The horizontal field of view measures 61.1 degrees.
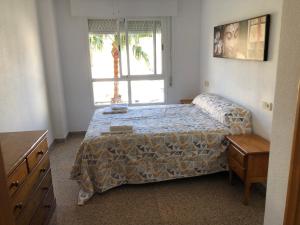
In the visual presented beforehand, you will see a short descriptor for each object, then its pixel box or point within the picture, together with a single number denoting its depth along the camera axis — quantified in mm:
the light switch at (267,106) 2667
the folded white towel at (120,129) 2955
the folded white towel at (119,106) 3988
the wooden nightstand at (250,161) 2473
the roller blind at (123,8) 4316
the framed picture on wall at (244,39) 2689
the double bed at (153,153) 2801
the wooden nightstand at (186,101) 4859
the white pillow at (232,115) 3012
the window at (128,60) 4602
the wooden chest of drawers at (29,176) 1569
